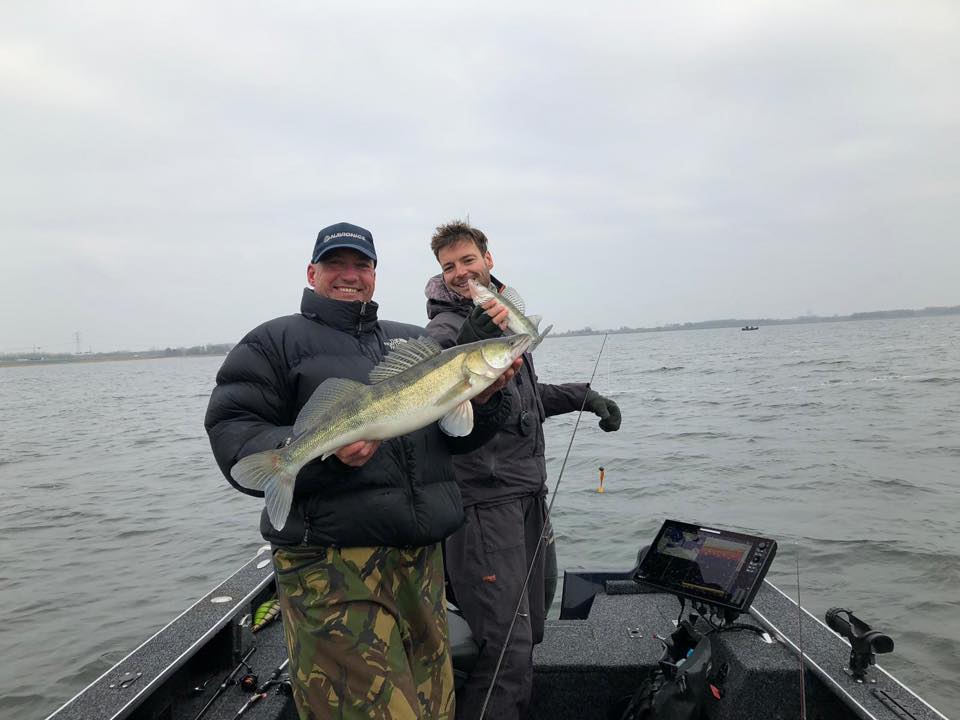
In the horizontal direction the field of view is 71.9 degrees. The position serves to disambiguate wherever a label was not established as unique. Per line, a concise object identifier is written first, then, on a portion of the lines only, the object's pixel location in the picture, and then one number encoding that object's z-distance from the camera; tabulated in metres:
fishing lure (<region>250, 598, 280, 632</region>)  4.52
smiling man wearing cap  2.60
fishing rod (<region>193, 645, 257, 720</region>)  3.60
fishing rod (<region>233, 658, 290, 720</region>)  3.57
